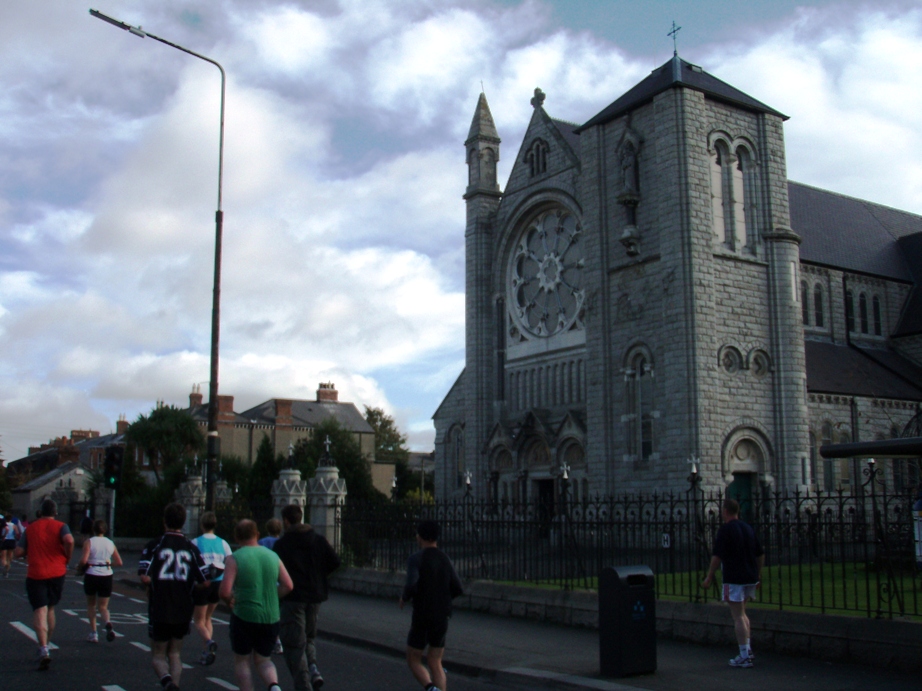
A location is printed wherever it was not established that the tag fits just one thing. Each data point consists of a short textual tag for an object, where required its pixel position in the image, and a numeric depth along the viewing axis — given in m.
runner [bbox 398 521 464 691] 7.88
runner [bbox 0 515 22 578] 25.69
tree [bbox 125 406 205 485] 49.94
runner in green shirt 7.74
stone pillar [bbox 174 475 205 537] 27.62
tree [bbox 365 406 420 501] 85.48
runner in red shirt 10.64
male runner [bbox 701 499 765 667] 9.92
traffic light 20.84
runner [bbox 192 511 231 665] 10.66
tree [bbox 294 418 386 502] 51.72
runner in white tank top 12.30
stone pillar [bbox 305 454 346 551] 19.95
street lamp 17.47
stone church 31.41
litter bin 9.58
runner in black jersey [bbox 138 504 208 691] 8.45
